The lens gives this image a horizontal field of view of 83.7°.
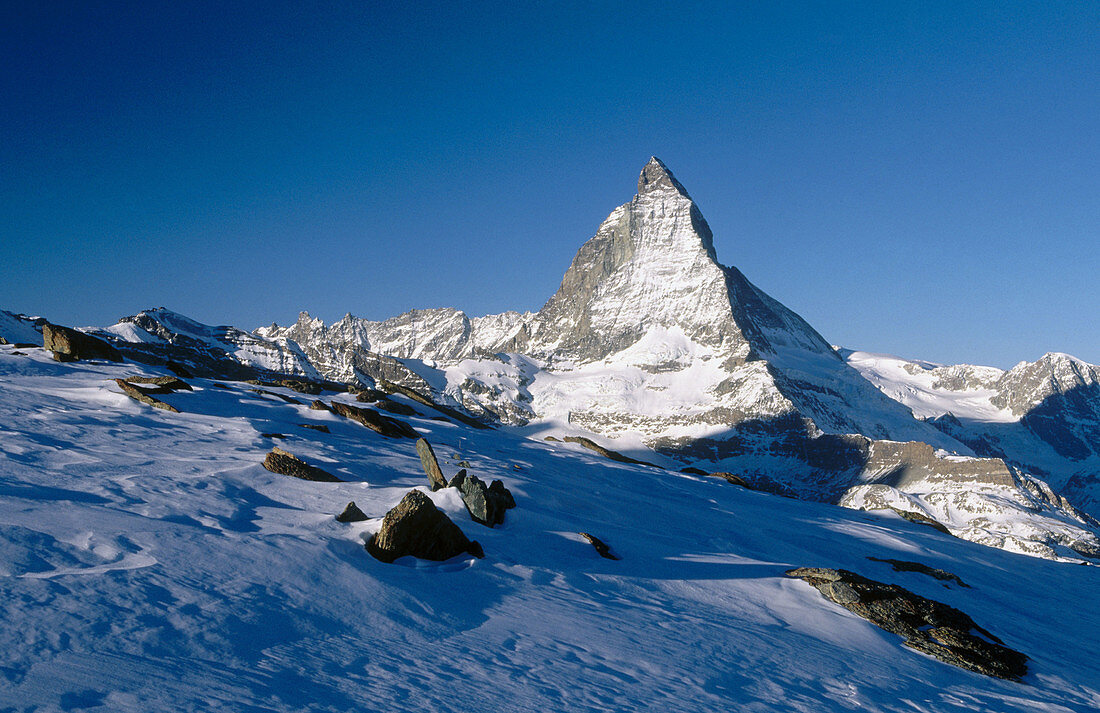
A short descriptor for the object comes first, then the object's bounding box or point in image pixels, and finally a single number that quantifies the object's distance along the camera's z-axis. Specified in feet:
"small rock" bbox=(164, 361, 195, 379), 116.47
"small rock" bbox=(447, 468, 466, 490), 47.90
